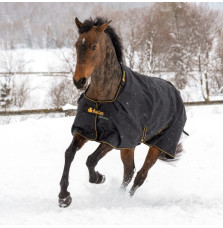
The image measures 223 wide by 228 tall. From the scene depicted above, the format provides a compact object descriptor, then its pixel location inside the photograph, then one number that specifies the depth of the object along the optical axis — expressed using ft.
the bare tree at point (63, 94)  88.17
